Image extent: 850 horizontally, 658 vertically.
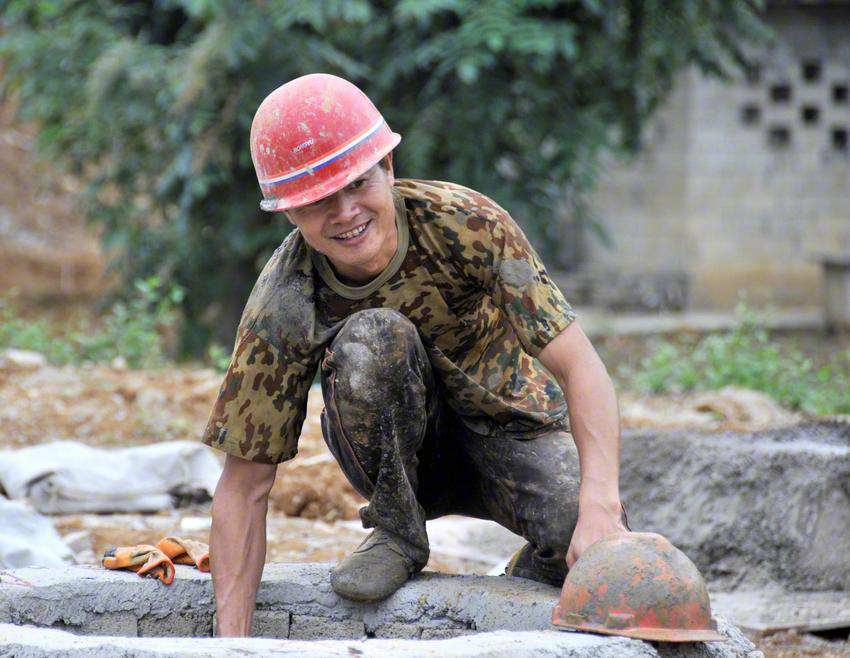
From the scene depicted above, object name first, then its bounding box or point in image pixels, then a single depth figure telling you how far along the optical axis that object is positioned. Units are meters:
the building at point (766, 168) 22.61
